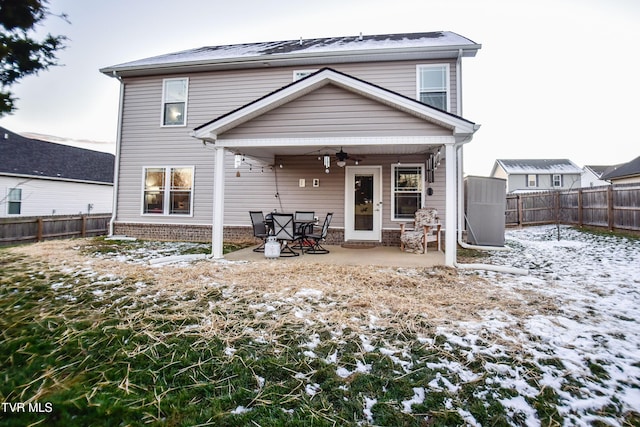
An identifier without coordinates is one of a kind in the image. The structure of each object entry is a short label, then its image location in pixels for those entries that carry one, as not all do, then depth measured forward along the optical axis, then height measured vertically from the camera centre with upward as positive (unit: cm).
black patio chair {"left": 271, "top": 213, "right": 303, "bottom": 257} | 668 -8
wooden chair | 714 -16
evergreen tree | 332 +227
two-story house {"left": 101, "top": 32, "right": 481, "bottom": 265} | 609 +214
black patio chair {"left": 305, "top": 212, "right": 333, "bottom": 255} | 713 -36
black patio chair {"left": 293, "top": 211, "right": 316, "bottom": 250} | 709 +2
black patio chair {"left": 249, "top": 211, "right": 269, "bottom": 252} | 705 -10
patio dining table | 689 -3
